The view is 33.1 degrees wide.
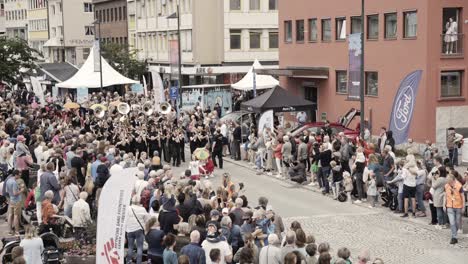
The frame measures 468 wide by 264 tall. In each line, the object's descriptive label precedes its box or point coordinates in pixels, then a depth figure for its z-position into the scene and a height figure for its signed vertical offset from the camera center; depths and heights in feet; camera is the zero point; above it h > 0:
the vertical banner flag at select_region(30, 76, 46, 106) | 135.41 -2.66
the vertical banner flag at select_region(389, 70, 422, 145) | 71.87 -3.40
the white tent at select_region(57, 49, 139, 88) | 142.12 -0.74
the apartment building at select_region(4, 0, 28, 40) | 376.27 +28.48
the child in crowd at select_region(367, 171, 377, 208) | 68.28 -10.25
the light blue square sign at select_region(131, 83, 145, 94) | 167.22 -3.09
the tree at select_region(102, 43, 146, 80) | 202.49 +3.27
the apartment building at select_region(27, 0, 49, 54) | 340.06 +22.59
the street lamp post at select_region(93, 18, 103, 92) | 137.08 +1.20
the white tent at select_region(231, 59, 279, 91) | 140.77 -1.79
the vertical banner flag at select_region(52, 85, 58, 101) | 166.10 -4.07
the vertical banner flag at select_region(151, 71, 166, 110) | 118.32 -2.67
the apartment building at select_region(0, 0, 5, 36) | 418.37 +30.90
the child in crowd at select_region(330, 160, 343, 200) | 71.95 -9.72
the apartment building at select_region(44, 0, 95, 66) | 305.53 +16.77
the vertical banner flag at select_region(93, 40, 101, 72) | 137.49 +3.00
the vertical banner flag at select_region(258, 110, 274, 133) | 92.07 -5.70
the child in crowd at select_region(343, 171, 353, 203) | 70.90 -9.94
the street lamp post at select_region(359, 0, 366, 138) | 81.97 -2.08
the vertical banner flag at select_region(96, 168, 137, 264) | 39.17 -7.13
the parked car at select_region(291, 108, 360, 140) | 94.87 -7.01
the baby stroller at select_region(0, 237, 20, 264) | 48.04 -10.76
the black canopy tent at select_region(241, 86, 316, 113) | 100.94 -3.99
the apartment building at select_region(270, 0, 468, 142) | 100.89 +2.11
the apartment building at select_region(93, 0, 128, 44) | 254.88 +18.54
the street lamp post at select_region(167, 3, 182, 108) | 132.38 +0.86
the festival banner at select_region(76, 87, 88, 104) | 141.96 -3.61
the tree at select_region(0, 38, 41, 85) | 137.18 +2.81
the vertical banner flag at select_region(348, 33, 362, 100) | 83.10 +0.57
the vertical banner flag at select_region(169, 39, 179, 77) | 134.70 +3.14
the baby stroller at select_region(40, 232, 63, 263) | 47.26 -10.70
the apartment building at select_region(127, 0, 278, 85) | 186.24 +8.47
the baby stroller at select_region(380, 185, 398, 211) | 67.02 -10.90
